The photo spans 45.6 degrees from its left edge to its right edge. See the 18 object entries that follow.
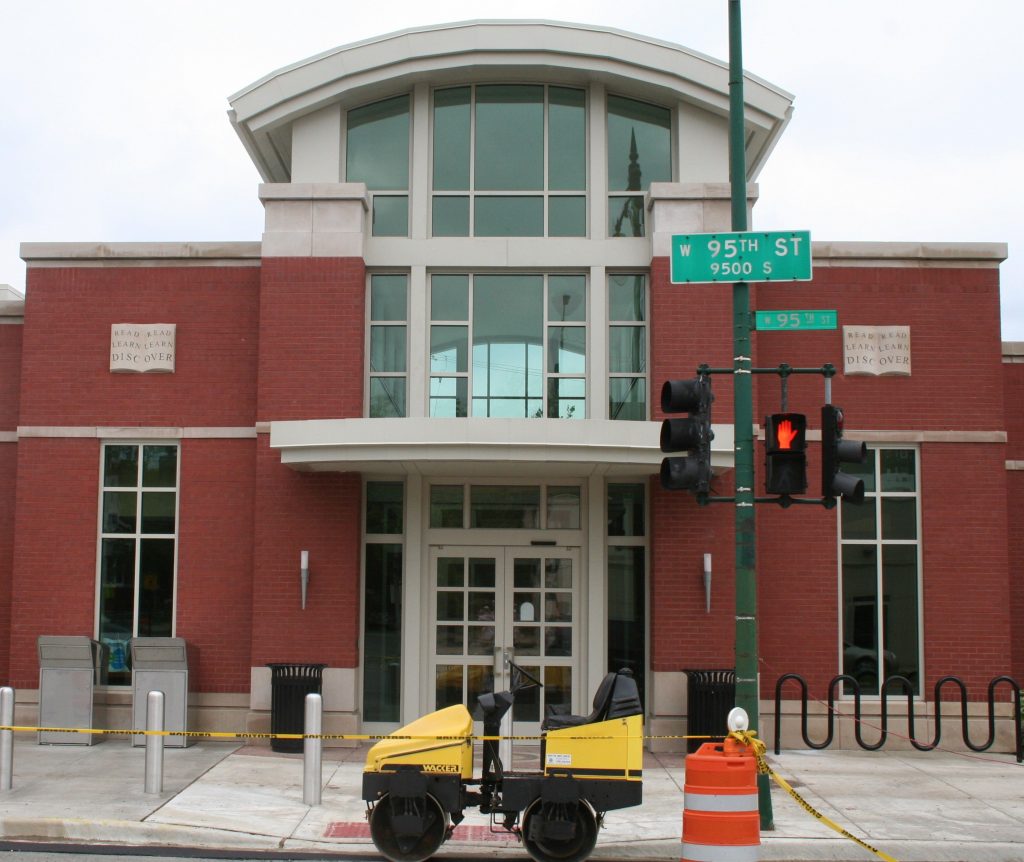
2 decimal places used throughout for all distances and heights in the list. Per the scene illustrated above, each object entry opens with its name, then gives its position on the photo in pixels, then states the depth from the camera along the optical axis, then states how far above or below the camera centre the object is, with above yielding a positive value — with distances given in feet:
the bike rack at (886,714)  45.91 -6.59
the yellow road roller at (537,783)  29.43 -5.87
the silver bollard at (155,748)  36.09 -6.26
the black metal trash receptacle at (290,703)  45.16 -6.09
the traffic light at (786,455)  31.63 +2.25
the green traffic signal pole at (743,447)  32.71 +2.57
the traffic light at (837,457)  31.58 +2.19
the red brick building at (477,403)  47.60 +5.46
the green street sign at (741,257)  33.35 +7.77
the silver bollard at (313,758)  35.76 -6.47
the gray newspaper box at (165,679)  46.26 -5.35
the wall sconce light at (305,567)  46.26 -1.07
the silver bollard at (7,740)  36.68 -6.10
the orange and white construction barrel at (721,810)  25.63 -5.72
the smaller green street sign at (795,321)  33.73 +6.11
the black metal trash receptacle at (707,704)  45.14 -6.06
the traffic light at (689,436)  31.60 +2.74
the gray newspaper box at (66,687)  46.60 -5.69
